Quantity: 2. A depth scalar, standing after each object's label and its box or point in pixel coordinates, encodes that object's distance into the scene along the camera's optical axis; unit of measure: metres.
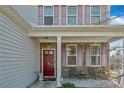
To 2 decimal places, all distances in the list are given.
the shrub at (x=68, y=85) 4.39
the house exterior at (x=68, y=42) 4.89
